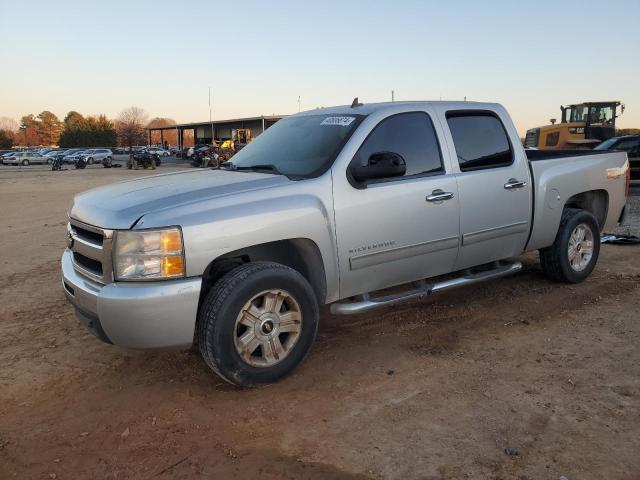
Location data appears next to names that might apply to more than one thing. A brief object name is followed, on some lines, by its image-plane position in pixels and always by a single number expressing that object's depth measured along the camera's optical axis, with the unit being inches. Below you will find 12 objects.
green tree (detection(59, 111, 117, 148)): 3742.6
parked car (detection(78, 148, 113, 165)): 1931.6
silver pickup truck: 126.2
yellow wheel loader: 790.5
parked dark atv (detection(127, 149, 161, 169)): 1619.1
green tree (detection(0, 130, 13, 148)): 3624.5
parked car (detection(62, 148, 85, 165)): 1954.4
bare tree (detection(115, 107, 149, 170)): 4099.2
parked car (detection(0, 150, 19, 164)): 2203.5
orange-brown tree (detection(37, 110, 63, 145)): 4803.2
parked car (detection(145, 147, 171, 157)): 2340.1
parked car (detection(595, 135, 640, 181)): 625.0
